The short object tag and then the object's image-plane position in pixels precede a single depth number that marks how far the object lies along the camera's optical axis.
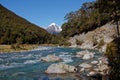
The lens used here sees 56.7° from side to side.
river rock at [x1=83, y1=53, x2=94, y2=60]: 23.83
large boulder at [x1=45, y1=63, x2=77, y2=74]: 15.79
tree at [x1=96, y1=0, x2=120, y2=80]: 10.50
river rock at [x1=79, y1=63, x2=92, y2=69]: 17.71
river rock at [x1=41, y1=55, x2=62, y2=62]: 22.19
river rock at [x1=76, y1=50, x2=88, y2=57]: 26.95
